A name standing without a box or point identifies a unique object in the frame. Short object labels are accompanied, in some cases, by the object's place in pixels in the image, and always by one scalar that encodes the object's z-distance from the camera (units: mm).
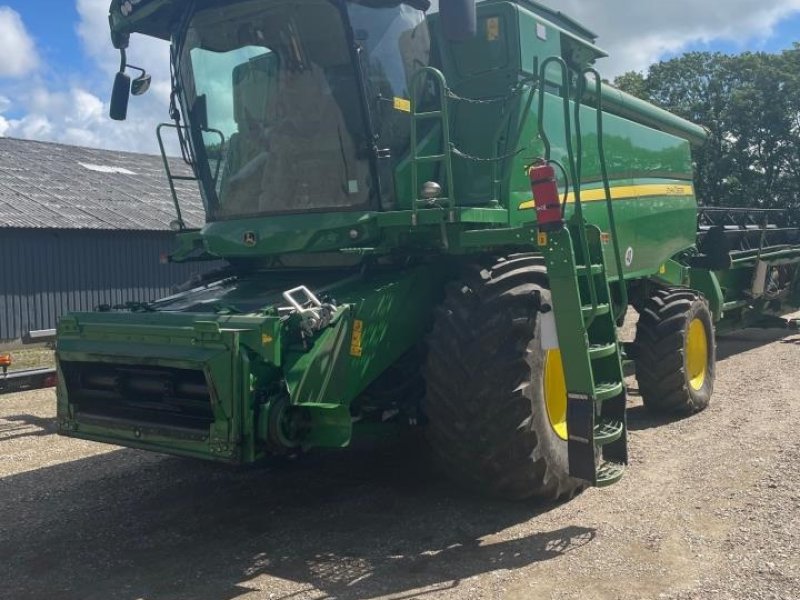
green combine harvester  4348
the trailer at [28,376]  8289
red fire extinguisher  4539
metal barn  15656
